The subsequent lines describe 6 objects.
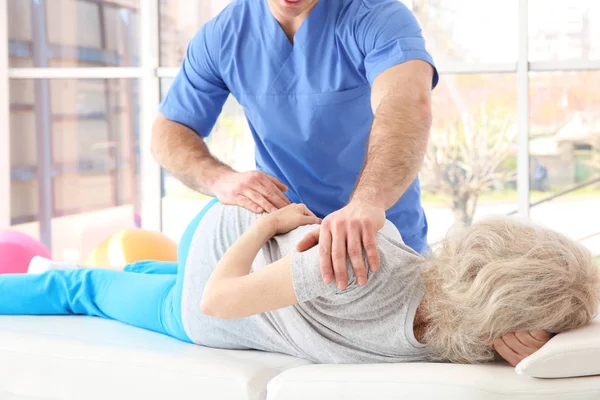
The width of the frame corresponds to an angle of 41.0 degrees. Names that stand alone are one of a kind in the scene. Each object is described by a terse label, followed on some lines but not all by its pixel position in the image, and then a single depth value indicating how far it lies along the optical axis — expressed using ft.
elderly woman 4.52
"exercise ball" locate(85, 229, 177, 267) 10.64
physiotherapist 6.08
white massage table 4.41
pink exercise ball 10.46
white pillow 4.29
